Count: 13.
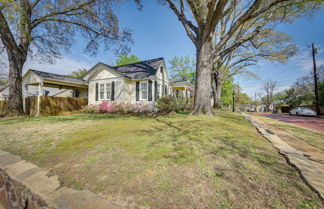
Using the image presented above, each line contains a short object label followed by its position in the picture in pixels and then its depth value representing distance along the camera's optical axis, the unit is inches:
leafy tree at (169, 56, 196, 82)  1114.1
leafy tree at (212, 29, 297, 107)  433.1
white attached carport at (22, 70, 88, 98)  379.1
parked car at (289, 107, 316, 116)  593.8
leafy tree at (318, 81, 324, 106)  739.8
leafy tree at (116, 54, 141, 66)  1065.5
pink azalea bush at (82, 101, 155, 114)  377.1
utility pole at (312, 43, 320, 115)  586.7
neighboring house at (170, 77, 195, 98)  545.3
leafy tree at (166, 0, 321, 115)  230.7
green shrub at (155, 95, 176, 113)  345.1
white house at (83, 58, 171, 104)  410.6
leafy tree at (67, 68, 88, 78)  1160.4
